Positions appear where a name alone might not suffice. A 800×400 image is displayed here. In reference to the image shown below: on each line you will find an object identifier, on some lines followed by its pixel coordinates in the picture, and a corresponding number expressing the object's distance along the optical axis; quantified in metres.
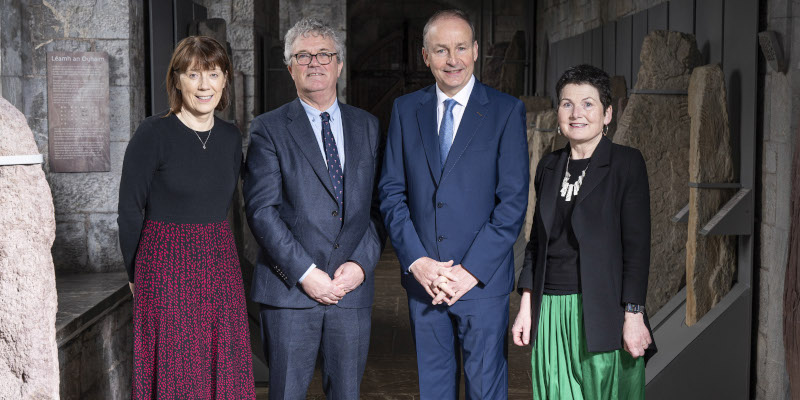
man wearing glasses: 2.52
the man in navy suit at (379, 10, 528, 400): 2.45
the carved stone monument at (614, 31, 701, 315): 3.72
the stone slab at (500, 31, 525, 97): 9.62
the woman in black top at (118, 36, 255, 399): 2.46
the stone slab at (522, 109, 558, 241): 5.87
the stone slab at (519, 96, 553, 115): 8.30
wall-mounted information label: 3.52
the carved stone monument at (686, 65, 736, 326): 3.32
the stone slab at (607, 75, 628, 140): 4.82
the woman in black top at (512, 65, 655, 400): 2.30
